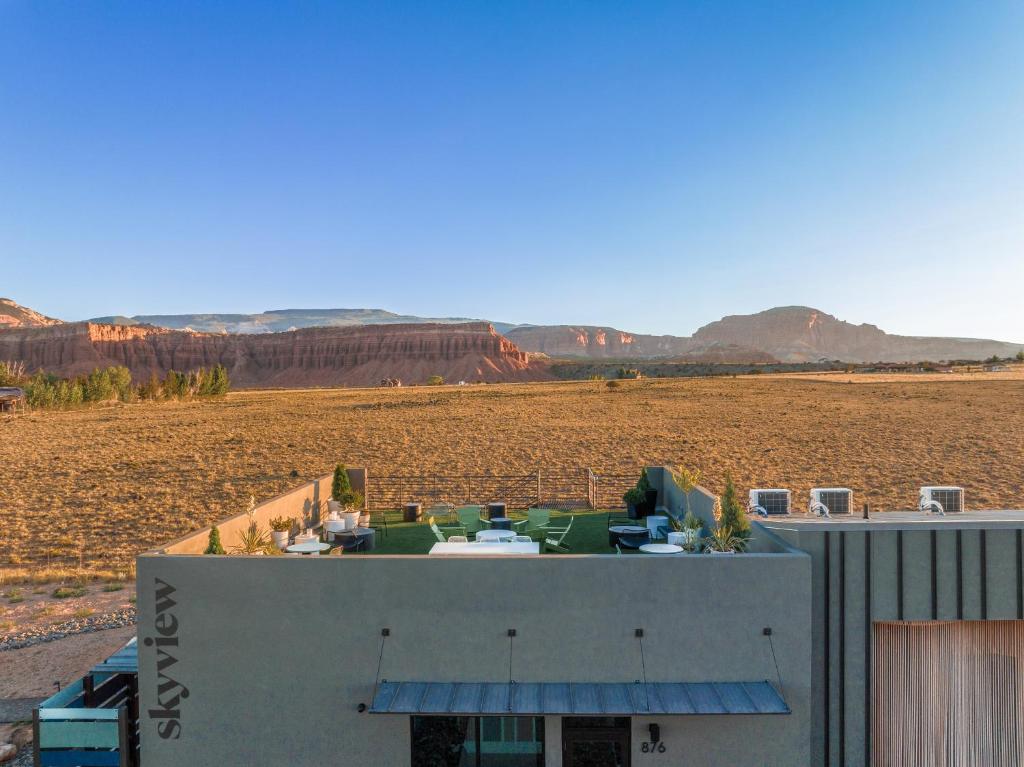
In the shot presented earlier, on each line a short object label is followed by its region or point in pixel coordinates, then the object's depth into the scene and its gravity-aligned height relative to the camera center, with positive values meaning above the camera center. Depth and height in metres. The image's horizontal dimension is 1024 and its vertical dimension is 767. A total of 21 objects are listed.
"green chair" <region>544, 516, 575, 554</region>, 9.82 -2.88
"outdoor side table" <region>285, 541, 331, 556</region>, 9.23 -2.65
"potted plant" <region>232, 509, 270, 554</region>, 8.85 -2.49
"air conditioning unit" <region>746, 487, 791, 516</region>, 11.44 -2.48
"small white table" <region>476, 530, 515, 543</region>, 9.55 -2.58
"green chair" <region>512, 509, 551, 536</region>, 10.92 -2.67
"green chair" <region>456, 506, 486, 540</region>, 11.37 -2.77
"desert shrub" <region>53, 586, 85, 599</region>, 16.50 -5.90
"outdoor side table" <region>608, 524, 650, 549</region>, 9.66 -2.63
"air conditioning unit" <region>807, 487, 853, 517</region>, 12.09 -2.63
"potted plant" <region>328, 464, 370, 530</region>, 12.54 -2.51
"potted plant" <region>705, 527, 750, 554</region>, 7.77 -2.20
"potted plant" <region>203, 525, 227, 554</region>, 7.74 -2.17
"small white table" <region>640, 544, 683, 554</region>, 8.66 -2.54
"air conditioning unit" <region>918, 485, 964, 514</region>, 11.91 -2.57
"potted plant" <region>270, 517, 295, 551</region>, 9.73 -2.58
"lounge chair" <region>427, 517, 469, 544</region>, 10.00 -2.84
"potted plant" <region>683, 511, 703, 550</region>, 8.74 -2.36
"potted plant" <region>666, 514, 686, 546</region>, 9.31 -2.57
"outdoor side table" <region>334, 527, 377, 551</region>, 9.81 -2.69
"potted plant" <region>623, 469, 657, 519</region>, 11.83 -2.55
